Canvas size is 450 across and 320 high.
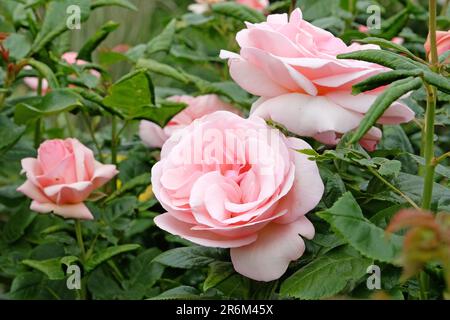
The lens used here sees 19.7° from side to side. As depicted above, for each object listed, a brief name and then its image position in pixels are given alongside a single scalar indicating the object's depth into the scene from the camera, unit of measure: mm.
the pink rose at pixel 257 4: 1137
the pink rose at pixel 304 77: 698
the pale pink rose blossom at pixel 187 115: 956
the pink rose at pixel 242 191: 678
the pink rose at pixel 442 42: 746
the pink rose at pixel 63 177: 855
